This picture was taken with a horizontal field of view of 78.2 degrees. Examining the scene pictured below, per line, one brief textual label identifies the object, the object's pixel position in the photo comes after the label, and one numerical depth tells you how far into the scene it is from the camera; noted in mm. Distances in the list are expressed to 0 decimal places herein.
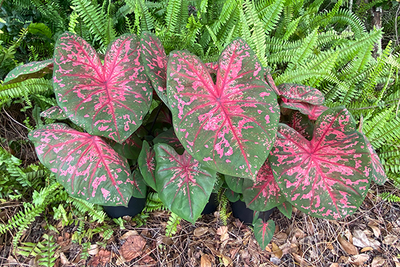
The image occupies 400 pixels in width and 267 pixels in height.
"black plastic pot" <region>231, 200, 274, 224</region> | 1315
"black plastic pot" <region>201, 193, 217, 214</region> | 1411
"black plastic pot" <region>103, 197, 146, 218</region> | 1383
